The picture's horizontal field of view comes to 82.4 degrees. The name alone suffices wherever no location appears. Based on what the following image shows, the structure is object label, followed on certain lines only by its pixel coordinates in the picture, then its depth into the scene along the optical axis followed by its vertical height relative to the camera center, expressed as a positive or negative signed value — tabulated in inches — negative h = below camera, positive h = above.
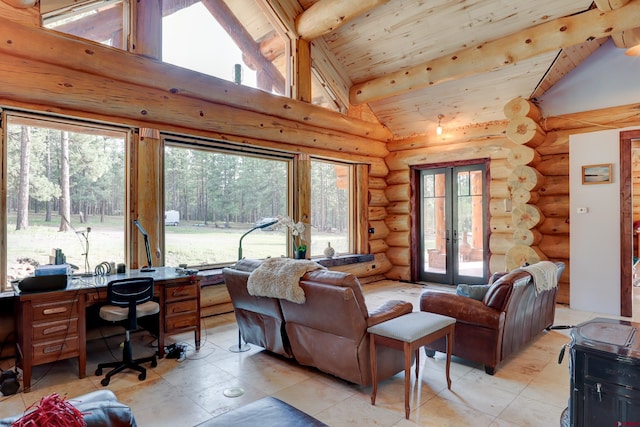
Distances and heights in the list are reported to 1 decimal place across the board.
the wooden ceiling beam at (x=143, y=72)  142.6 +66.9
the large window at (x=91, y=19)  154.3 +87.1
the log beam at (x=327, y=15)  197.6 +114.8
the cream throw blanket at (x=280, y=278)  117.2 -22.2
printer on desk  119.6 -21.8
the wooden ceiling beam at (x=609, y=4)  156.6 +89.0
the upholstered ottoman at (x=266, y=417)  57.9 -33.6
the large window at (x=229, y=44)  193.2 +99.5
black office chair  126.2 -33.6
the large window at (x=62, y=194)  149.0 +9.2
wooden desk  118.1 -36.2
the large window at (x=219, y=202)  195.2 +6.5
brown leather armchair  125.7 -38.0
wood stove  59.3 -28.6
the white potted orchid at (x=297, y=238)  193.4 -17.1
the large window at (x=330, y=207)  268.2 +4.1
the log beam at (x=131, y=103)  142.4 +51.9
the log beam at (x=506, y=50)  165.0 +86.2
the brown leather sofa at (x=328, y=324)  107.6 -36.5
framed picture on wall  197.9 +19.9
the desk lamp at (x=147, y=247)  160.9 -14.5
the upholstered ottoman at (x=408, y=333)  100.3 -35.0
